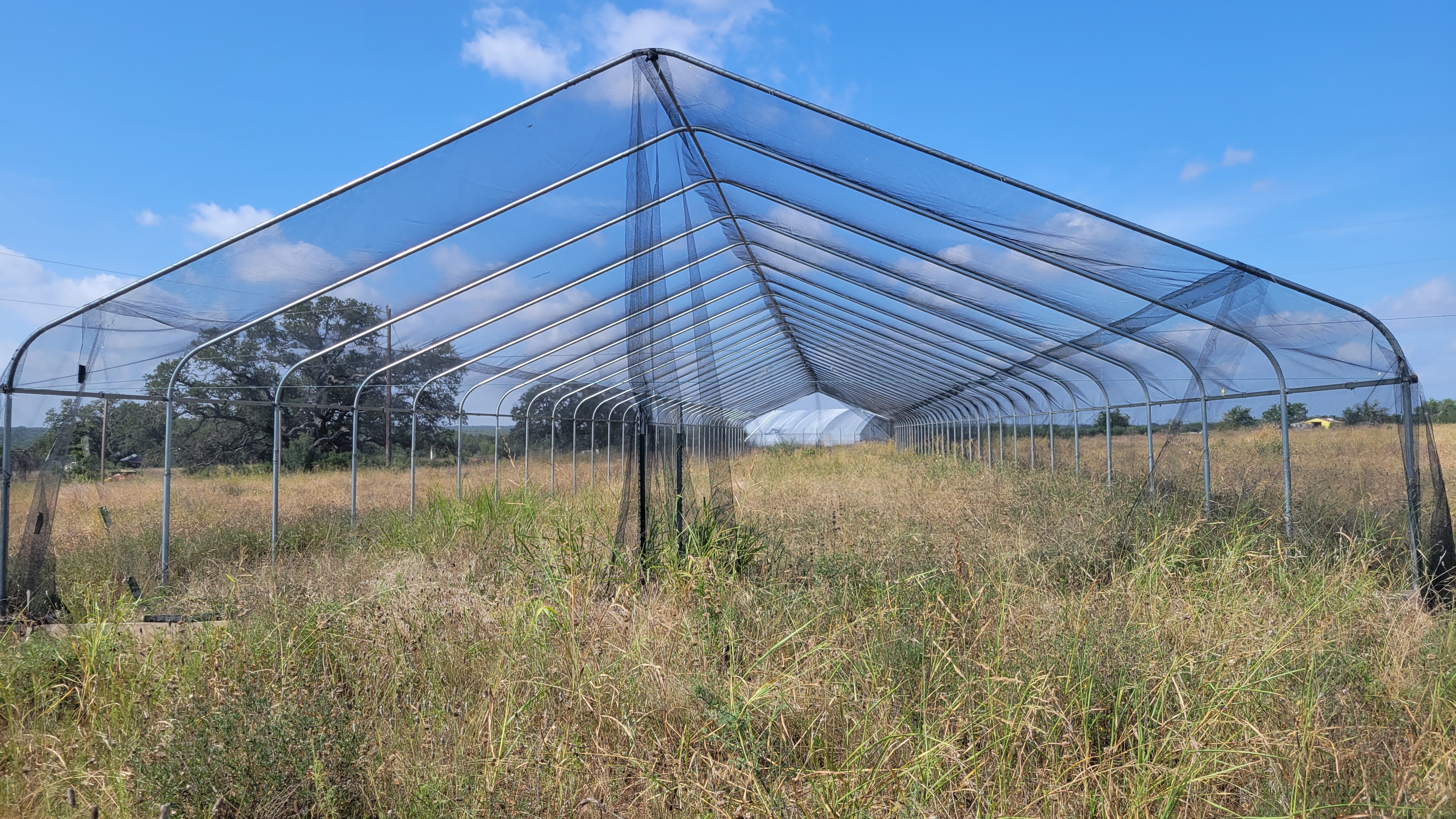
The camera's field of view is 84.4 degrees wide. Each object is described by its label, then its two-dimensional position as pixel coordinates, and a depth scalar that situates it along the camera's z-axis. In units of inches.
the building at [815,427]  1524.4
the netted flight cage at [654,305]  197.9
